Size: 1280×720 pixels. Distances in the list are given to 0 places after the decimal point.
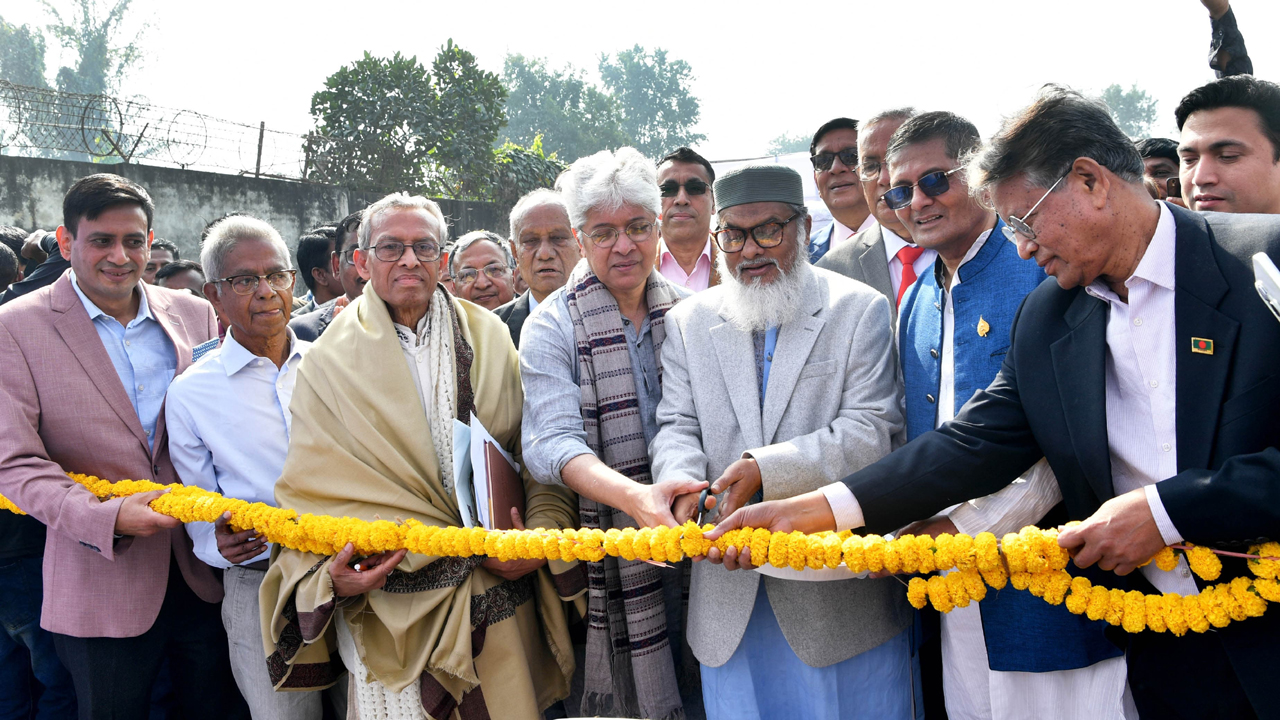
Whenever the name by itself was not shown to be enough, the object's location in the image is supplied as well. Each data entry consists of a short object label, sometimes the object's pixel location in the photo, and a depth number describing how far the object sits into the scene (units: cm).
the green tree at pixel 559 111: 5550
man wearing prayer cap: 266
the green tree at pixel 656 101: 7138
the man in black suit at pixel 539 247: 470
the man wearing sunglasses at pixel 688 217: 478
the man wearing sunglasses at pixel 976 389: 261
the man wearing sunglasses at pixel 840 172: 466
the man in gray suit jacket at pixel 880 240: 373
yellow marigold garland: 210
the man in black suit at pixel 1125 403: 203
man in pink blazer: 327
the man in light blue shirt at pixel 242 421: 335
